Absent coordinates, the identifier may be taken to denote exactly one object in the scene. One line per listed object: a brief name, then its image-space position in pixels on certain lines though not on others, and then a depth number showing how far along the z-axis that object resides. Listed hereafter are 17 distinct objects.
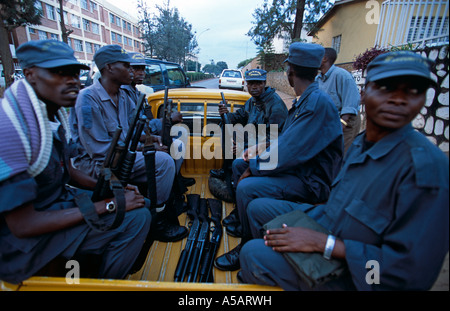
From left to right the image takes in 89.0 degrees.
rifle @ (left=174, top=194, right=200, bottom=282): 1.92
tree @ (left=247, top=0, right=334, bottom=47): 16.09
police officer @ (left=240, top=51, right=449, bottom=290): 0.93
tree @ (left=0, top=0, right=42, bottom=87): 11.46
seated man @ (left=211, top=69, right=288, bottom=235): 3.06
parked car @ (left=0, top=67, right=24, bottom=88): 16.52
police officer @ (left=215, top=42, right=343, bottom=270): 1.91
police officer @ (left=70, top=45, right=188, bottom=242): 2.31
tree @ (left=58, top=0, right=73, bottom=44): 15.58
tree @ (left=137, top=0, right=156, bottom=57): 21.83
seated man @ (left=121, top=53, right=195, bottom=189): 3.03
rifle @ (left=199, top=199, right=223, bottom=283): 1.95
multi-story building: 26.84
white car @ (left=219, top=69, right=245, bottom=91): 16.27
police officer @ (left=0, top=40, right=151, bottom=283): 1.16
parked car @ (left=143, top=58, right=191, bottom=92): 7.67
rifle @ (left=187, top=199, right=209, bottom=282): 1.95
